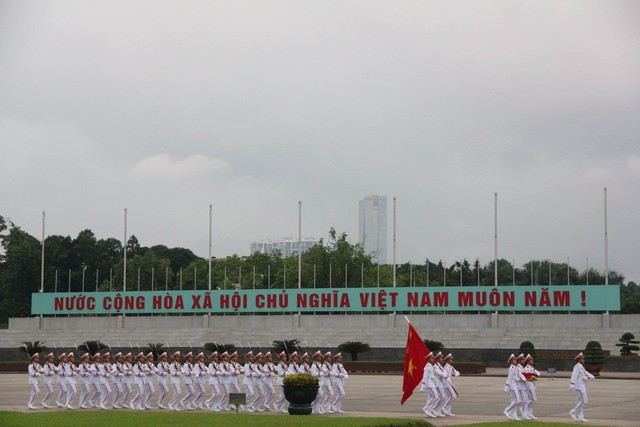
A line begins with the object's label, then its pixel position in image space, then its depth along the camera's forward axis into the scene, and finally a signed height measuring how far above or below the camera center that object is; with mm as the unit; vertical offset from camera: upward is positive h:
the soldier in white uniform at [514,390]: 25500 -2667
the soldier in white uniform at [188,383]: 29781 -2912
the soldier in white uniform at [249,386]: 28875 -2915
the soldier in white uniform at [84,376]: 30562 -2805
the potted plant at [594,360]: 48375 -3533
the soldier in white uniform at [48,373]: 30594 -2736
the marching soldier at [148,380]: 30495 -2896
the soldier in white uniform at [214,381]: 29547 -2823
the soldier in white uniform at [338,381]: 27986 -2689
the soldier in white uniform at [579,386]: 24609 -2514
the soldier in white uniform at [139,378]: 30328 -2850
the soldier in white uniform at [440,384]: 26562 -2617
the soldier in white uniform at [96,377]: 30656 -2816
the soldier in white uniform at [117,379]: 30609 -2868
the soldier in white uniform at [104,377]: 30488 -2830
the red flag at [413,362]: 27172 -2060
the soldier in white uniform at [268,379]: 29038 -2715
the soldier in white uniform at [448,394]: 26594 -2880
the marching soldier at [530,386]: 25562 -2542
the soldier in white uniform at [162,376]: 30594 -2790
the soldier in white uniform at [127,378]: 30656 -2843
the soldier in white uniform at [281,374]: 28844 -2546
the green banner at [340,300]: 61500 -882
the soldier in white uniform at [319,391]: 27906 -2951
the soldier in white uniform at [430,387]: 26438 -2682
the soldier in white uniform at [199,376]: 29797 -2710
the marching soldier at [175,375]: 29969 -2711
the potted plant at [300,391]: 25594 -2709
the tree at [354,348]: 55562 -3410
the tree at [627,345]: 53781 -3124
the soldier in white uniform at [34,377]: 30062 -2820
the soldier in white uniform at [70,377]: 30656 -2829
